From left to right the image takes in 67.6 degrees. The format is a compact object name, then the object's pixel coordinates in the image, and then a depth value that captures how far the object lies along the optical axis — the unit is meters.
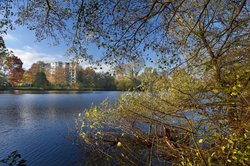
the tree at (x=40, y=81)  53.16
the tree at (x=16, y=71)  43.66
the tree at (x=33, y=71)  56.35
